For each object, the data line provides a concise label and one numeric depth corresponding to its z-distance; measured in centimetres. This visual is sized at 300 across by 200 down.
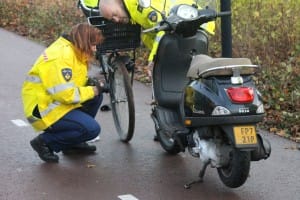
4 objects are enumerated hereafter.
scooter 974
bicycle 1353
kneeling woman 1172
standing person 1187
